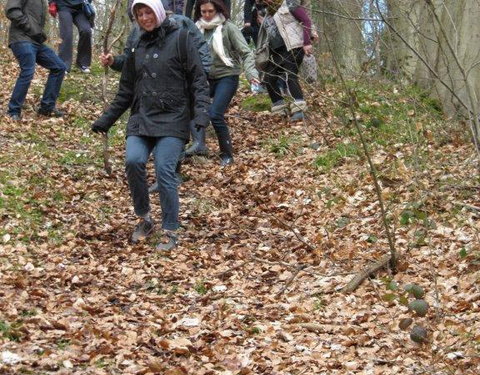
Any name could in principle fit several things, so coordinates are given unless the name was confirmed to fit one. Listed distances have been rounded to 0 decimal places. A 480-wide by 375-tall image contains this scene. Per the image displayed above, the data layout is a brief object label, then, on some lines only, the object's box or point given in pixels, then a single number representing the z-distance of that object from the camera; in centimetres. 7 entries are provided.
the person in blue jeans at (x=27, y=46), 2172
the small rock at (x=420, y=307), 858
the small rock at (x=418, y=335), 852
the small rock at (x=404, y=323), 853
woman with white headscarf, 1476
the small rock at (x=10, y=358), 930
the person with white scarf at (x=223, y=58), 1964
